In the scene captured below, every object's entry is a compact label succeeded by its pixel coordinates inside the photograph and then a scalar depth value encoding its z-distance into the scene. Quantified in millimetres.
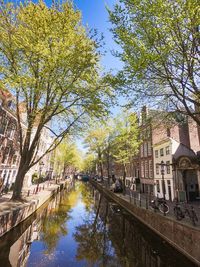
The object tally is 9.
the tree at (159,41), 8797
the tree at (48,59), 12031
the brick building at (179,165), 21886
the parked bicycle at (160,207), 13797
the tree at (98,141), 44469
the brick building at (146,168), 31281
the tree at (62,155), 55903
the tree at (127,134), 30875
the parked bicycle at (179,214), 11847
